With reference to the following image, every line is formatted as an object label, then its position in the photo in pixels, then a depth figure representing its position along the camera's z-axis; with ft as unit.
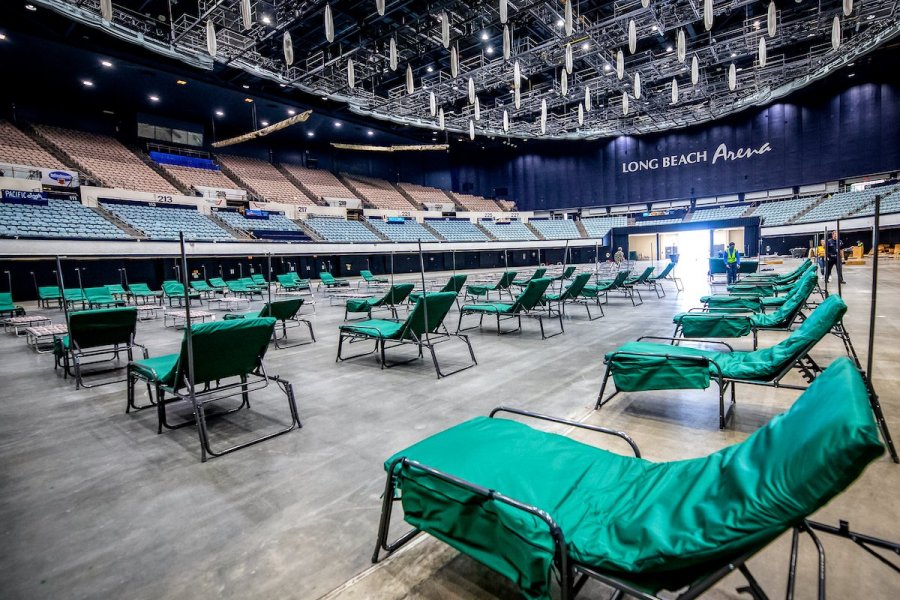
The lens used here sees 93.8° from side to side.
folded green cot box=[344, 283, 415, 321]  22.38
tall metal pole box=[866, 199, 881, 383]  7.13
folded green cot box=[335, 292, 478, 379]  13.98
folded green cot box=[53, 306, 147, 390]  13.15
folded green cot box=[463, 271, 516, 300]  29.19
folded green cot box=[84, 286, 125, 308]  31.73
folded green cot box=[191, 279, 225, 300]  38.86
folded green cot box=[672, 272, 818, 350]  12.80
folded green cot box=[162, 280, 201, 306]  36.47
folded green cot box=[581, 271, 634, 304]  26.43
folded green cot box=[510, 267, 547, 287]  32.99
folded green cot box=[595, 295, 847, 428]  8.00
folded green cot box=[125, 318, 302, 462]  8.63
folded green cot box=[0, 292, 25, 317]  28.25
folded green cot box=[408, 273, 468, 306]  24.75
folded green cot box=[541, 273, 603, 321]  22.20
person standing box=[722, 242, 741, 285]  35.55
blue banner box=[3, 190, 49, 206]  46.93
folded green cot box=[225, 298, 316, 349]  18.35
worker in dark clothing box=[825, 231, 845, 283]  37.68
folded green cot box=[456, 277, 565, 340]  18.51
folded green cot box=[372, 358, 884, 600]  2.84
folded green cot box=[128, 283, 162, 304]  37.12
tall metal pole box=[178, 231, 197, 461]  8.00
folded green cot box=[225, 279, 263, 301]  39.55
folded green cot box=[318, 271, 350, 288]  43.45
